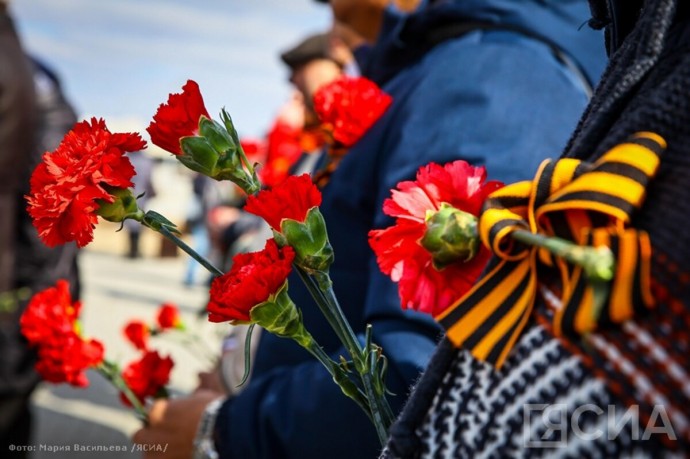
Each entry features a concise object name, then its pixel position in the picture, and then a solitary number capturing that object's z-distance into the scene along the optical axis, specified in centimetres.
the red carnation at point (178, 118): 74
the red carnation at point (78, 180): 71
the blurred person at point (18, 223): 249
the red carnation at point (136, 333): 160
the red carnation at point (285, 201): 72
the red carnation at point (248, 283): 69
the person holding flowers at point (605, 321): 45
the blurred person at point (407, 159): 105
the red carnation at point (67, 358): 127
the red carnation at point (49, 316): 124
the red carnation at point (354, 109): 128
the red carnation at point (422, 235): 66
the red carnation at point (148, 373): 139
